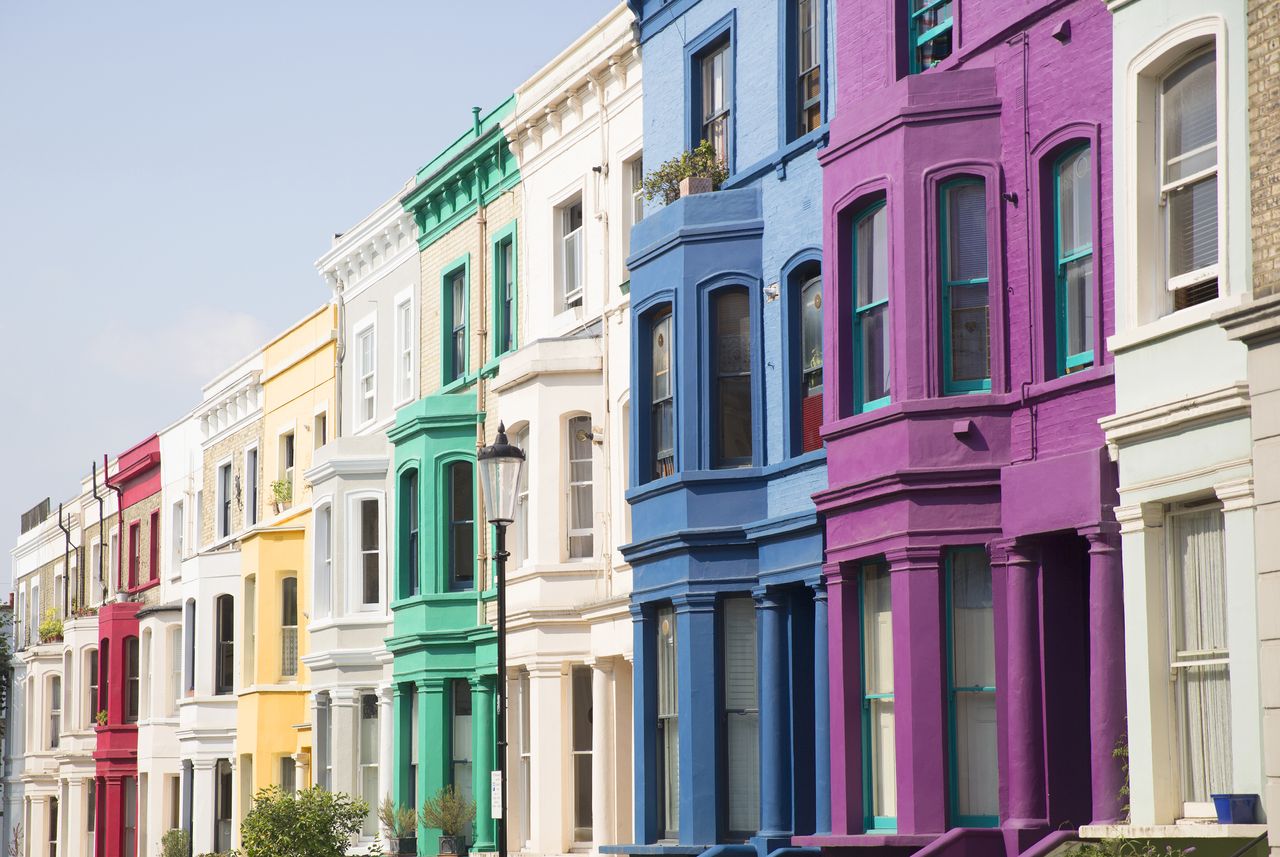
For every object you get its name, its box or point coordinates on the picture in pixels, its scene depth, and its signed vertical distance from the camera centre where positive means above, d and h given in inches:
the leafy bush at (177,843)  1760.6 -144.4
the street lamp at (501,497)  848.3 +62.6
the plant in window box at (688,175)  1011.3 +222.3
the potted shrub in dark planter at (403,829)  1301.7 -100.1
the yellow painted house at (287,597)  1596.9 +47.3
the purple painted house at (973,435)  724.7 +75.0
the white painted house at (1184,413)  605.0 +66.6
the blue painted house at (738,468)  910.4 +80.6
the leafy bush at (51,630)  2389.3 +37.5
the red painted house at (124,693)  2058.3 -27.8
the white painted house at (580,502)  1118.4 +80.8
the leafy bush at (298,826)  1253.7 -94.4
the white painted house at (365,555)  1430.9 +69.0
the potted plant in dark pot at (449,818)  1248.2 -90.5
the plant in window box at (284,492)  1657.2 +126.9
